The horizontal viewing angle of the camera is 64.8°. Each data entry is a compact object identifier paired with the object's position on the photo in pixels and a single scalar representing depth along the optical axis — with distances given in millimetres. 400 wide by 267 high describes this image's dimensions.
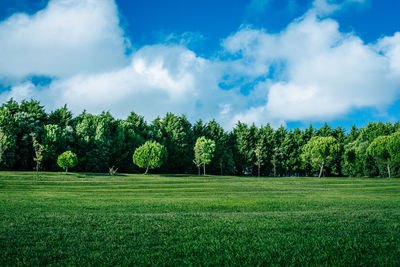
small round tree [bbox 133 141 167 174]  61969
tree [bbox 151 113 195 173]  78438
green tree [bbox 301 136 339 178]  71125
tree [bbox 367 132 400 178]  58688
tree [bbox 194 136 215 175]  73250
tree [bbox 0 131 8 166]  52003
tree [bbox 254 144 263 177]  82700
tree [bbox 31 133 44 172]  51059
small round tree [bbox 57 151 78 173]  51812
